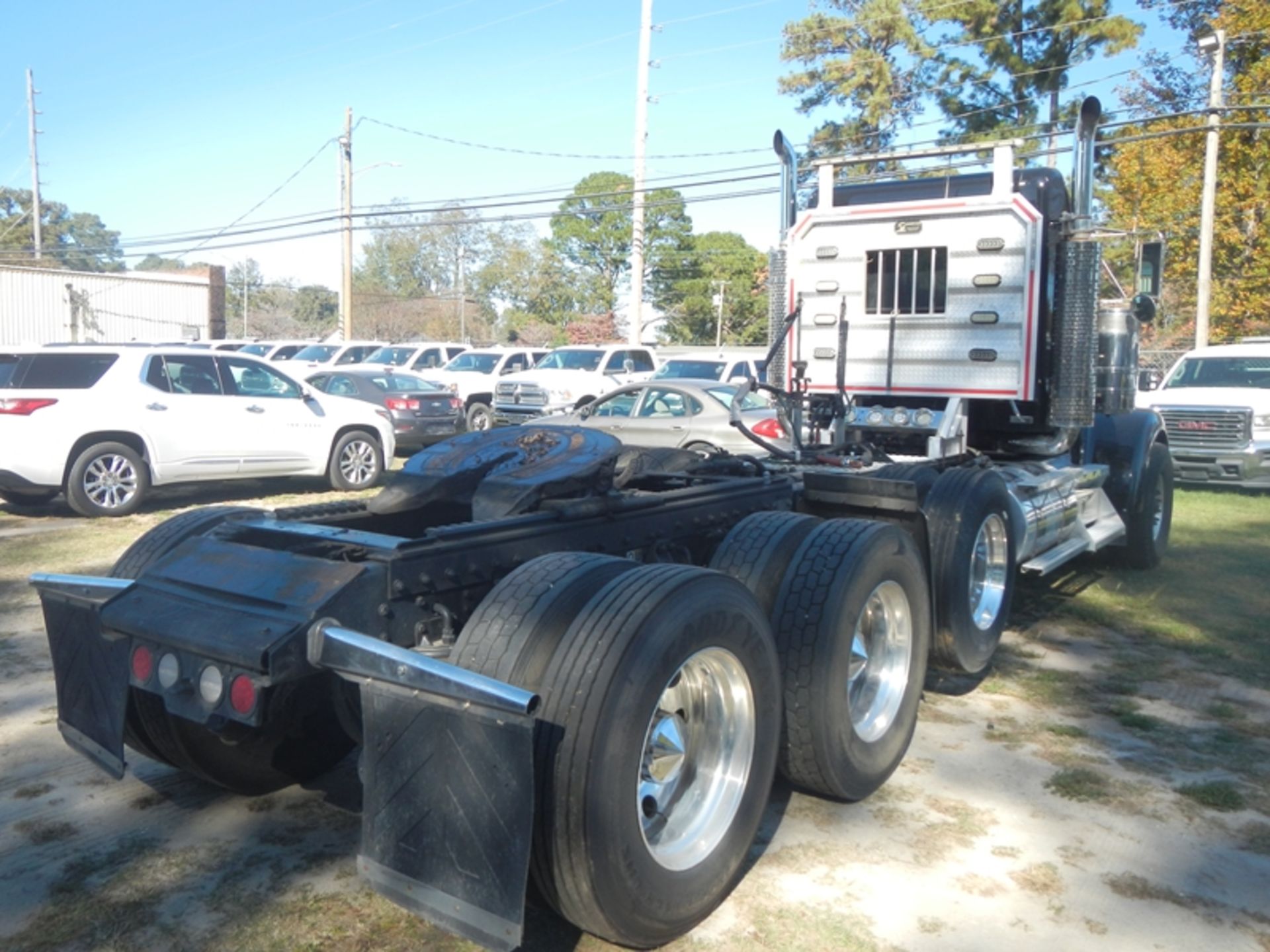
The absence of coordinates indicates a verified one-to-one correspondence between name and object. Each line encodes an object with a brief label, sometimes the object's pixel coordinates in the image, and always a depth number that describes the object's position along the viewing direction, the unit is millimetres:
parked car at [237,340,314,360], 28172
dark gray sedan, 17031
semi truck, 2803
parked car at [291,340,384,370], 26766
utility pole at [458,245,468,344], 61381
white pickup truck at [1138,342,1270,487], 13484
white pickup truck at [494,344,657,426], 19688
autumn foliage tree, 25703
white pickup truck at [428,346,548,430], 21969
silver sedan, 13078
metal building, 34969
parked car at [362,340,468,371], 25484
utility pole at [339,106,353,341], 30969
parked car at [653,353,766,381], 20625
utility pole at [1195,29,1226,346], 21078
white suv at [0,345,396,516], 11000
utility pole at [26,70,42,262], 44250
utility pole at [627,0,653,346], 24984
